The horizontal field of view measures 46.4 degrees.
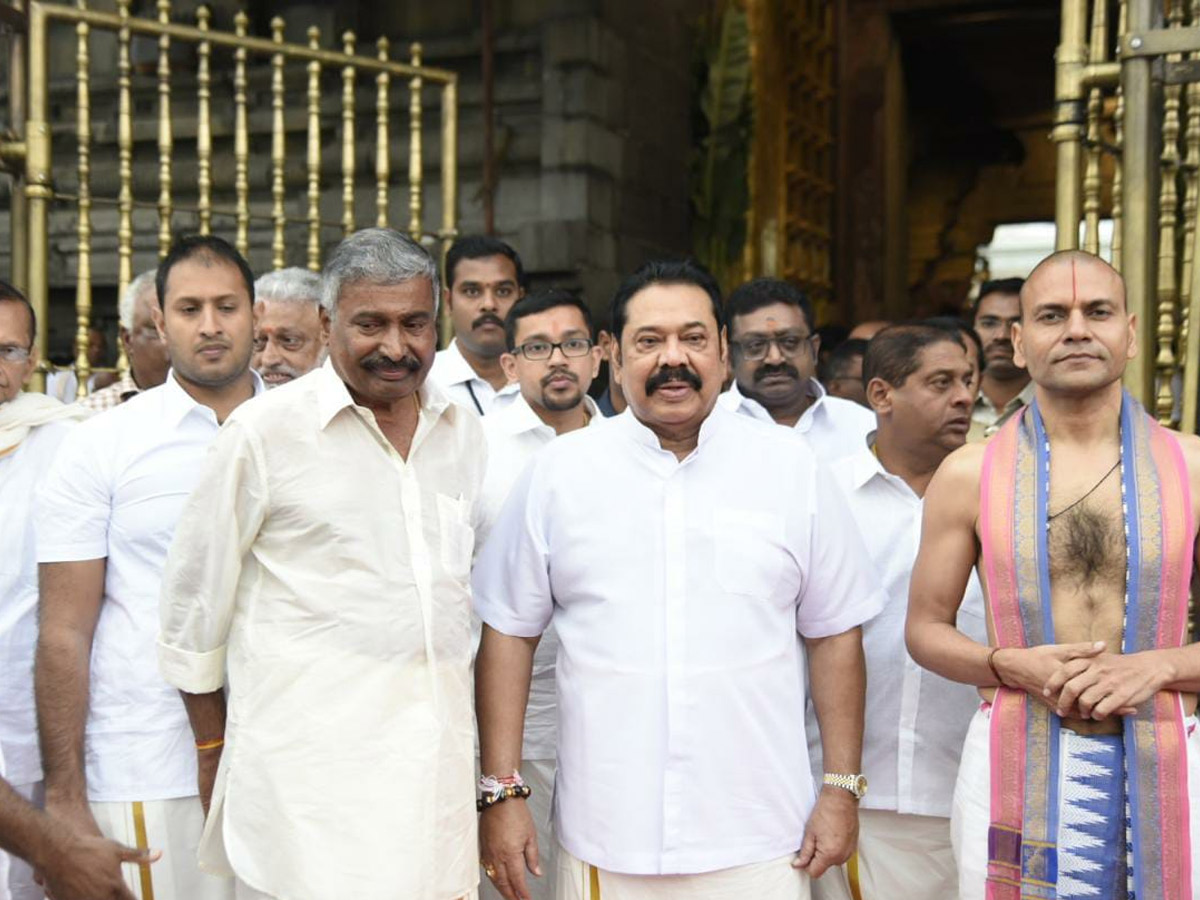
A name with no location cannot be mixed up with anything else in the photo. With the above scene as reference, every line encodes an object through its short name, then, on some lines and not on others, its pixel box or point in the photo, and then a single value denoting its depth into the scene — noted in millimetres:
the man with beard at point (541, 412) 3559
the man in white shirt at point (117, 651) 2748
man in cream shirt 2465
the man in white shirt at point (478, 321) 4613
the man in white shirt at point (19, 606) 3053
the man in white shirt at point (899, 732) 3115
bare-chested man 2605
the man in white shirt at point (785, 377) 4312
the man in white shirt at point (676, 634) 2650
